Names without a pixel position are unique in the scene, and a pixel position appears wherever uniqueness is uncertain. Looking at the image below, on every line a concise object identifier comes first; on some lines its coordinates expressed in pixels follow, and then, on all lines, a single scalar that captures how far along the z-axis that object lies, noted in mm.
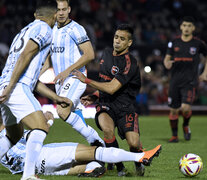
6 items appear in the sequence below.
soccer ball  11594
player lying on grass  11002
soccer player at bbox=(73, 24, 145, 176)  12547
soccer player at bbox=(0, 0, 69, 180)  10320
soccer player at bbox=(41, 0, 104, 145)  13625
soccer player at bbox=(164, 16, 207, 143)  21187
